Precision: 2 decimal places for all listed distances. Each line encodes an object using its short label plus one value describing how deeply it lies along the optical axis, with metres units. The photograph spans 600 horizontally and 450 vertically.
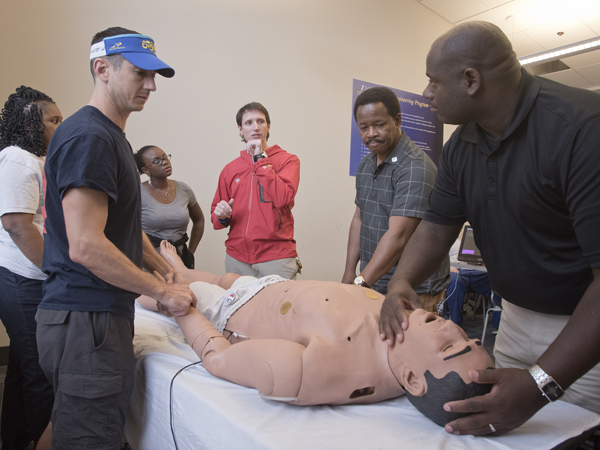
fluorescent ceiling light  4.91
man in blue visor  1.18
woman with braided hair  1.74
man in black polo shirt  0.91
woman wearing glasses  2.79
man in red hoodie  2.59
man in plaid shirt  1.86
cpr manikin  1.12
